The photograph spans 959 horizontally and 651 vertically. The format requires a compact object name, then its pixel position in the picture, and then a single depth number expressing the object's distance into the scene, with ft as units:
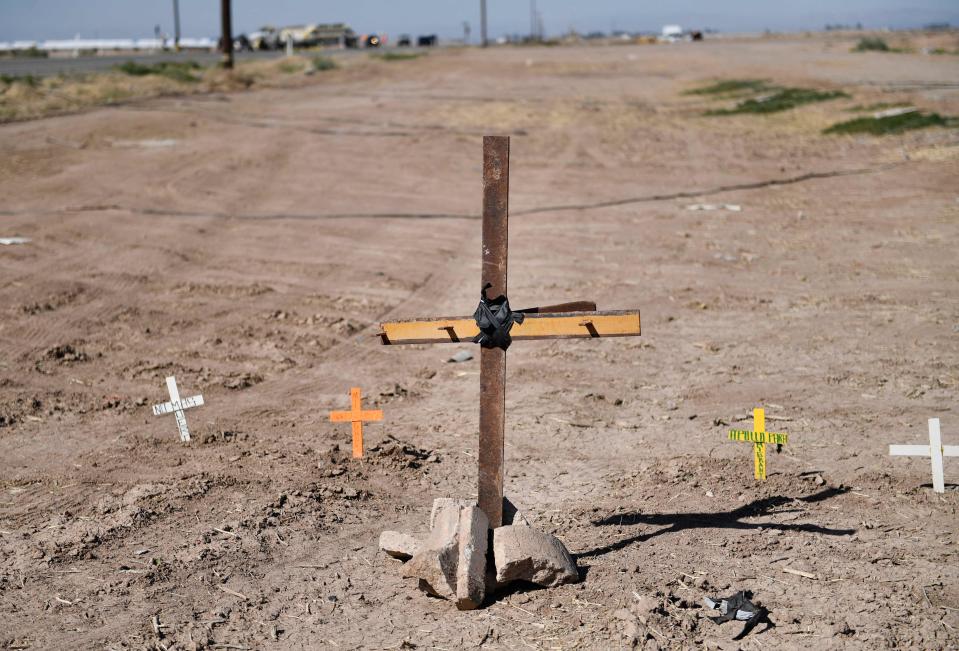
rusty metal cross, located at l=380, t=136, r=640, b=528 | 15.67
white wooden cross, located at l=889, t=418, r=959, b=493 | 19.35
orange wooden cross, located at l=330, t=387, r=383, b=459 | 21.39
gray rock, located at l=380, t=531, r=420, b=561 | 17.31
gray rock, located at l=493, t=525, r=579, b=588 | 16.28
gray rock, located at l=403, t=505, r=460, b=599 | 15.96
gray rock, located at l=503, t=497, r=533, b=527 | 17.38
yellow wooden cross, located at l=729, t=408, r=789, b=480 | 19.61
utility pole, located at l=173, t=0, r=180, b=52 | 223.81
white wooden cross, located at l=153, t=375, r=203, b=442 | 22.29
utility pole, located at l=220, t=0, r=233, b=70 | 122.42
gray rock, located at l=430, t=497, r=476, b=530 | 16.94
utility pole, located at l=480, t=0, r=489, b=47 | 255.50
